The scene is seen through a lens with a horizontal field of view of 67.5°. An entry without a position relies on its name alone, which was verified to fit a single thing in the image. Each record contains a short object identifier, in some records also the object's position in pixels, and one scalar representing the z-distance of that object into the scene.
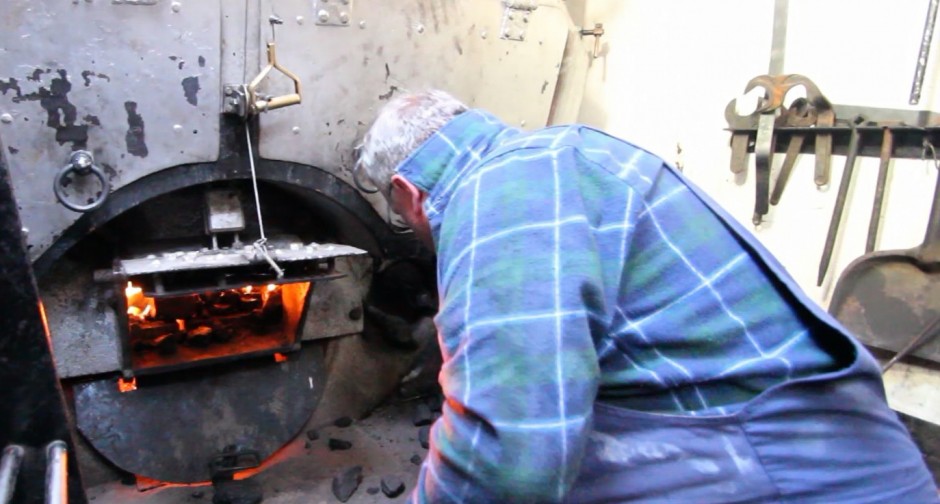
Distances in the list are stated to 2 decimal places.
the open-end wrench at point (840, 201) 1.84
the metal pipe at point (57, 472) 0.65
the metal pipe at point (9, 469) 0.63
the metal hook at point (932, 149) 1.73
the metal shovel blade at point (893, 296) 1.79
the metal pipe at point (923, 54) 1.69
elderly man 0.76
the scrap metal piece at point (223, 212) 1.72
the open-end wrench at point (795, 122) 1.94
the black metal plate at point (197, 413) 1.87
